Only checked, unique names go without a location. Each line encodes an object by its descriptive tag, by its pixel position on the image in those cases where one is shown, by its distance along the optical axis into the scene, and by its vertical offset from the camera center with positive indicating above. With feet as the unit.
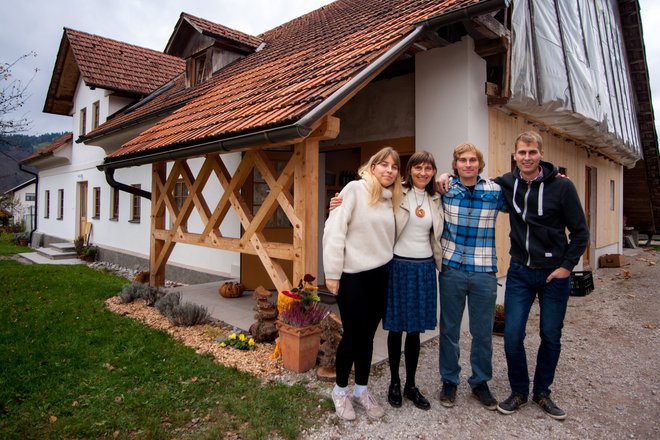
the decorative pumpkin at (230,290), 22.09 -3.42
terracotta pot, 12.53 -3.66
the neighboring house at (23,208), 78.18 +3.55
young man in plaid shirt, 10.26 -0.80
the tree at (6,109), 24.55 +6.89
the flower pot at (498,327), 16.72 -4.04
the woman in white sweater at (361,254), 9.48 -0.62
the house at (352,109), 14.07 +5.67
